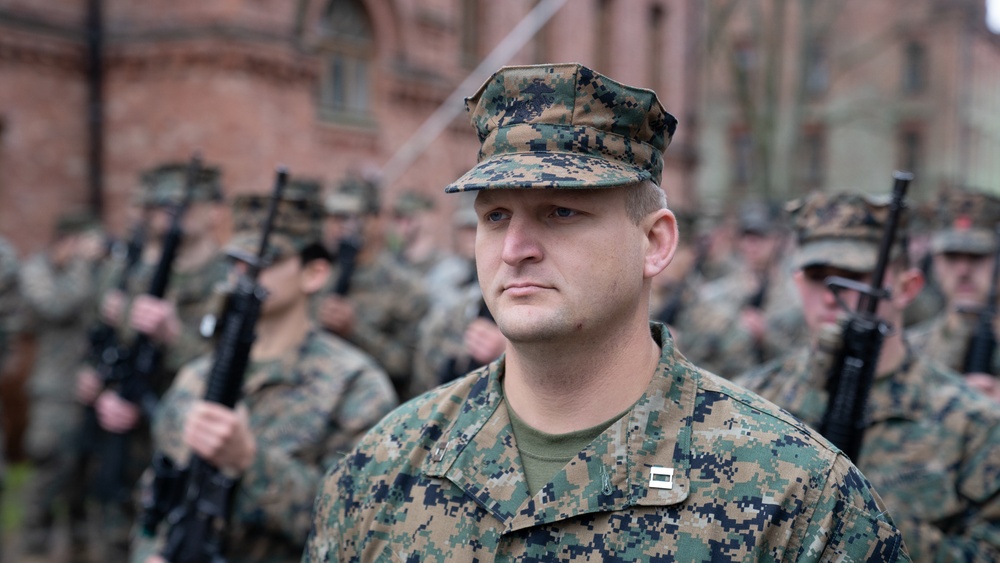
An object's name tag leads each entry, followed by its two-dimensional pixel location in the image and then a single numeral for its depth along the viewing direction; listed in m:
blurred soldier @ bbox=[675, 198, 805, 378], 6.51
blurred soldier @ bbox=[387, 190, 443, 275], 9.87
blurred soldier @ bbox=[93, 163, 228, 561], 5.98
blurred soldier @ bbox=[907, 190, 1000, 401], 4.95
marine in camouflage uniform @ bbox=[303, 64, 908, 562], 1.88
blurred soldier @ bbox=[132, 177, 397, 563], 3.33
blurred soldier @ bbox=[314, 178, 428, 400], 6.98
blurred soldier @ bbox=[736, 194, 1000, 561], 3.05
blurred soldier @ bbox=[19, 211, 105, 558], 7.43
